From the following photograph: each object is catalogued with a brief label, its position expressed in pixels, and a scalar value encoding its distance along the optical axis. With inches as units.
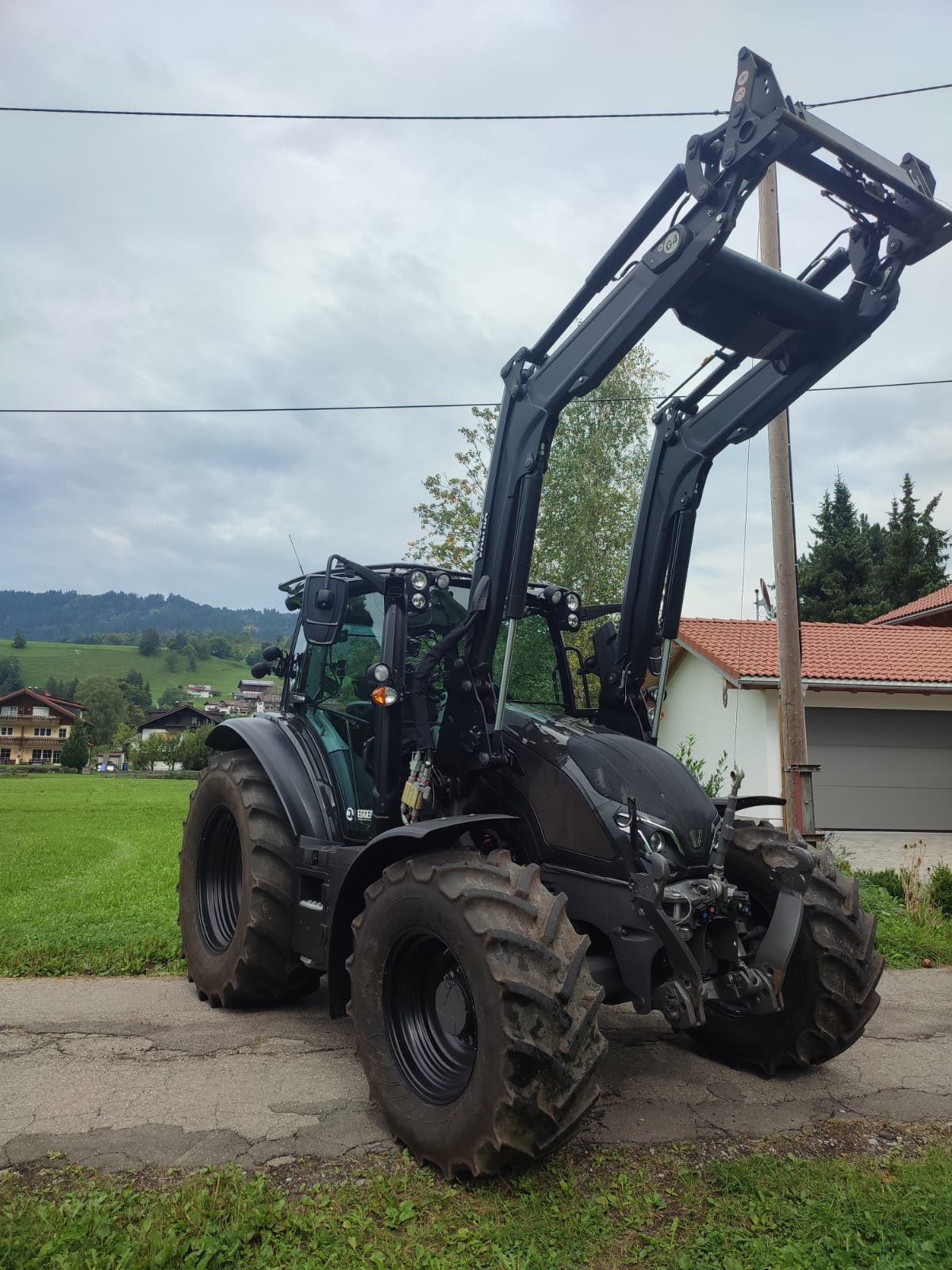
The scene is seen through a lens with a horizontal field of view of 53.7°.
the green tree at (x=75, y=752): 2807.6
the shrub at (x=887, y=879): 397.4
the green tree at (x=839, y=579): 1456.7
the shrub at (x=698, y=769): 421.7
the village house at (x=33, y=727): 3814.0
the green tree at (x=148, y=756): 3169.3
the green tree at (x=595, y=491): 914.7
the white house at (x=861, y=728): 735.7
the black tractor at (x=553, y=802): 141.5
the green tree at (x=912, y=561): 1461.6
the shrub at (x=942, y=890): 346.9
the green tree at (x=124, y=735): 3932.1
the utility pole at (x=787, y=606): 354.3
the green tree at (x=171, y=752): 3105.8
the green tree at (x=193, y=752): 2862.0
